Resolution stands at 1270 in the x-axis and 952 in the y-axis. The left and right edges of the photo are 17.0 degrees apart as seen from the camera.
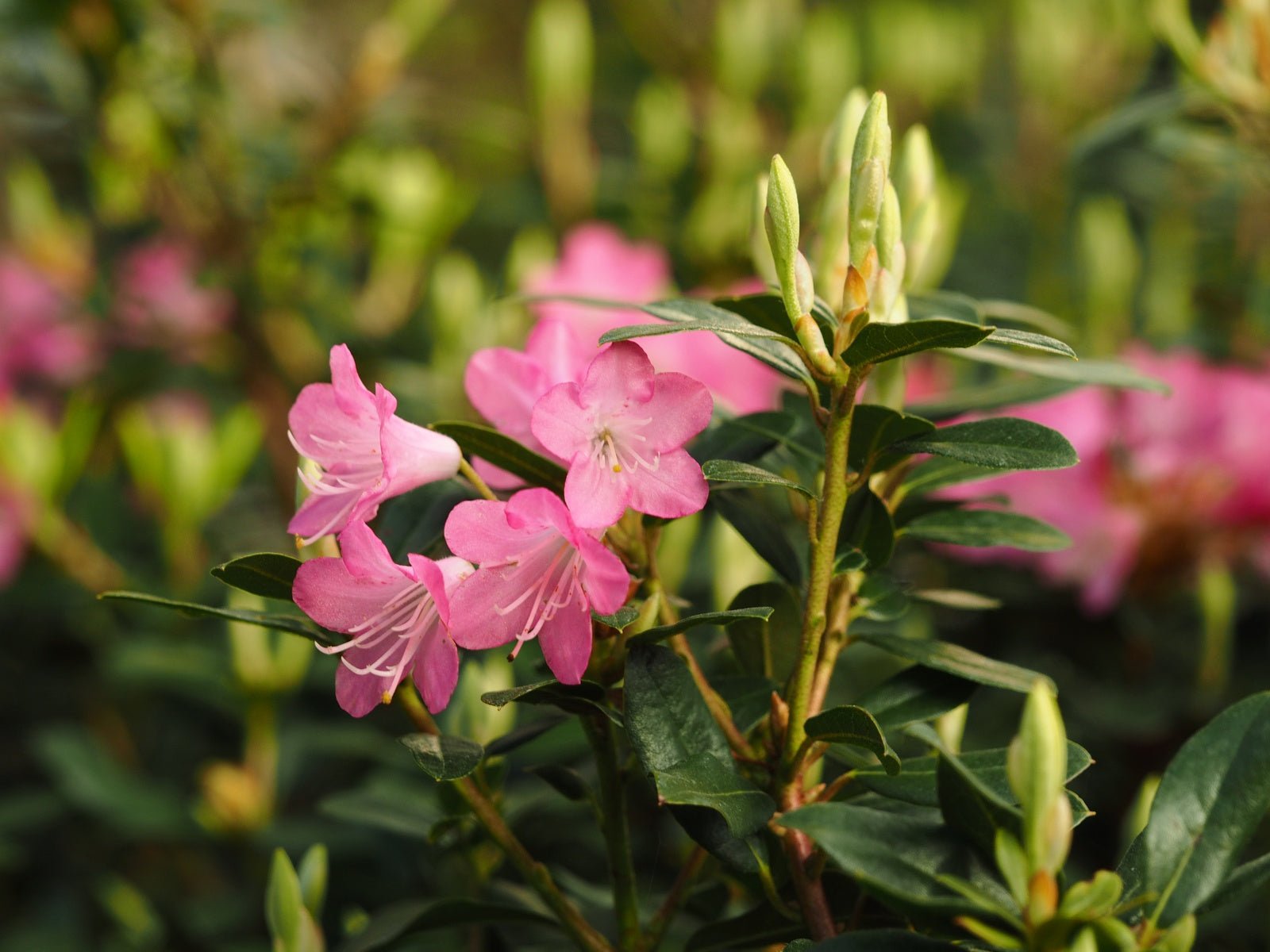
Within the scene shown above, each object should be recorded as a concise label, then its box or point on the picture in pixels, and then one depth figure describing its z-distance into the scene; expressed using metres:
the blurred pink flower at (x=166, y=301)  1.99
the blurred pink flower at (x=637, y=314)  1.40
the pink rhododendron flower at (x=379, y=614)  0.95
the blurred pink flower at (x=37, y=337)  2.15
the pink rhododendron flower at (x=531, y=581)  0.94
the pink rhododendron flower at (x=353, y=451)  0.96
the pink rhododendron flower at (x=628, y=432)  0.95
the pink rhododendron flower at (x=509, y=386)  0.99
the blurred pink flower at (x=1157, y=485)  1.40
